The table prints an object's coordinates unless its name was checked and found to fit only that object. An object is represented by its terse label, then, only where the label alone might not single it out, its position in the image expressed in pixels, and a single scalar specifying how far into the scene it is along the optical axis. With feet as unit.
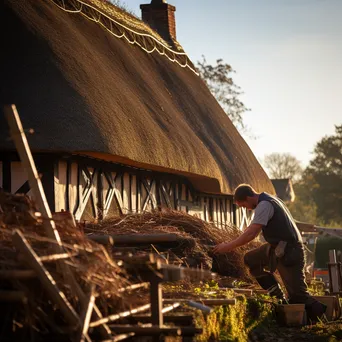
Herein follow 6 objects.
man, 31.58
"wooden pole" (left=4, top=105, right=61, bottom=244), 17.63
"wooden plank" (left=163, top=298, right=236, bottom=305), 23.31
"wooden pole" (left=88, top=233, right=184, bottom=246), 26.08
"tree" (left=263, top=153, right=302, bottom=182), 193.98
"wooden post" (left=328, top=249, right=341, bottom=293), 43.50
